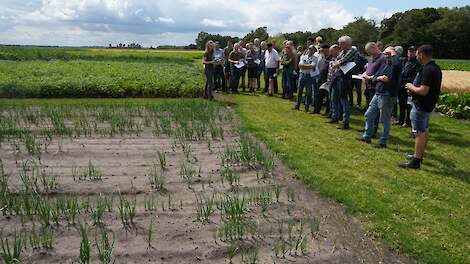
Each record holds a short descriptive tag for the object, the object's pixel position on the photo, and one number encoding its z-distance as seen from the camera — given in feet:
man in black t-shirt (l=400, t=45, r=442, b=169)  23.49
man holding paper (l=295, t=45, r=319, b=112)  40.84
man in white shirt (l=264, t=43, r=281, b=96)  52.26
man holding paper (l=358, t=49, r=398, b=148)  27.96
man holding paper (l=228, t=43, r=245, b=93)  53.78
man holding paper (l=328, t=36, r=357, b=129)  32.48
